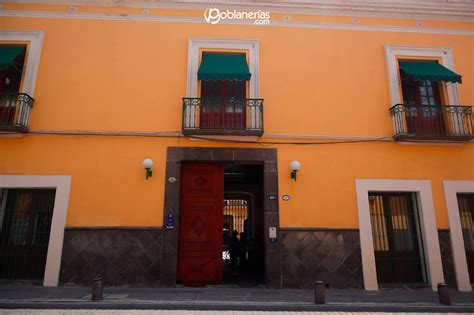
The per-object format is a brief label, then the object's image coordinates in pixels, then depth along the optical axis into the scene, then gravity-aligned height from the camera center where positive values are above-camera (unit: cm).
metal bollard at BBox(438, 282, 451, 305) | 645 -105
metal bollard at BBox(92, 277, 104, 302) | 627 -97
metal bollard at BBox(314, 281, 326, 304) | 635 -101
